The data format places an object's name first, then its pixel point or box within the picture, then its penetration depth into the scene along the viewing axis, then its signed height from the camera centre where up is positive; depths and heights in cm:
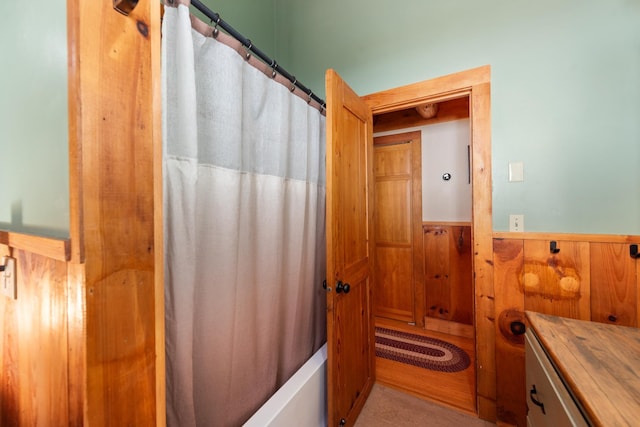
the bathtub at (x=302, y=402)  94 -80
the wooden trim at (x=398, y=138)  261 +84
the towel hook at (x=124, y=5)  45 +40
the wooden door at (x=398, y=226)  260 -14
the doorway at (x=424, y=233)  235 -22
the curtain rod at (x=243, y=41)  91 +77
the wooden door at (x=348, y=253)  115 -22
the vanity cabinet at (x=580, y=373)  56 -45
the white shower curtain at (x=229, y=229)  84 -6
